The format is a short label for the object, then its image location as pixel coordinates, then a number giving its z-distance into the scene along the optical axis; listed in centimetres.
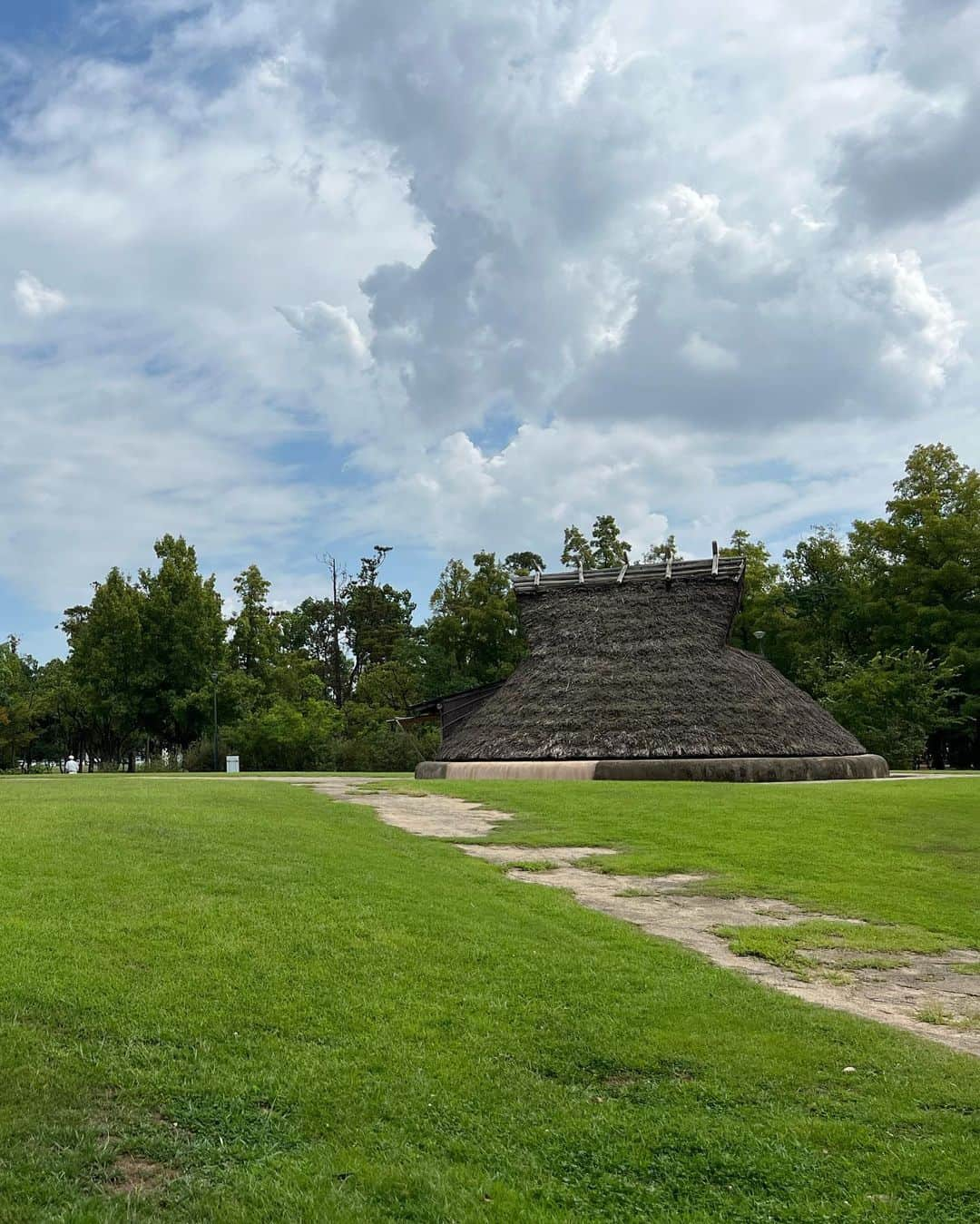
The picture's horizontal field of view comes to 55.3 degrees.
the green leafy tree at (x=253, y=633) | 5156
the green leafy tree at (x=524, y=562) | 6106
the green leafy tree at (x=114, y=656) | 4806
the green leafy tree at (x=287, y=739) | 4209
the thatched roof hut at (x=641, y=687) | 2198
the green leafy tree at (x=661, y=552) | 5791
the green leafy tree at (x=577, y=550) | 5600
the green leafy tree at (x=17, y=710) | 5722
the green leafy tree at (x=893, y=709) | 3284
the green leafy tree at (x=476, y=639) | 5194
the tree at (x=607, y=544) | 5625
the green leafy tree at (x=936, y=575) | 4091
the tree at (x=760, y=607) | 4928
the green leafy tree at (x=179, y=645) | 4869
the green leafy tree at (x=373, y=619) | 6450
